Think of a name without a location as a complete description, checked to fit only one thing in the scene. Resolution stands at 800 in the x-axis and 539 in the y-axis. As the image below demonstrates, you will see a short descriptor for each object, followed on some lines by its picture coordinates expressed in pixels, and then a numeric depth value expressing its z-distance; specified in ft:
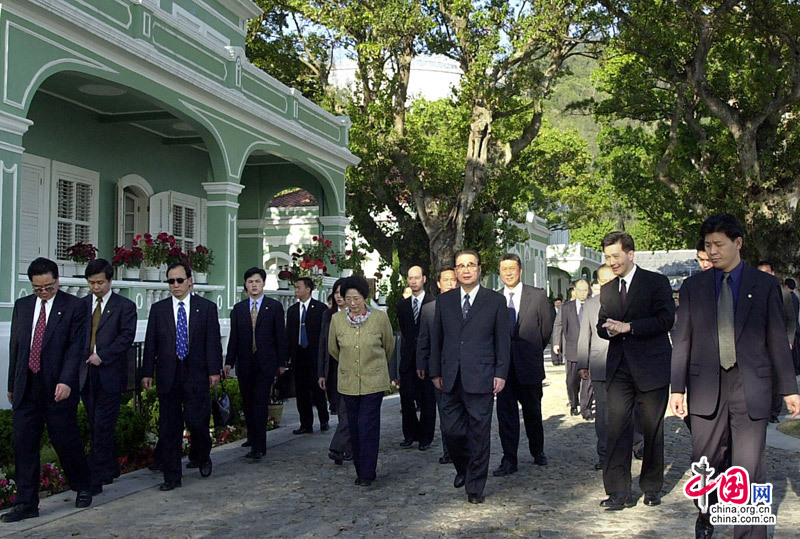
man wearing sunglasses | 25.94
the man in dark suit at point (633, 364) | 21.57
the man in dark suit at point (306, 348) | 36.22
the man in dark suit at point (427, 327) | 25.36
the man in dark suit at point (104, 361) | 24.23
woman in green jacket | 25.46
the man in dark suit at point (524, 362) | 26.78
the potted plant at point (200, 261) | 47.88
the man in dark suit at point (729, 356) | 17.03
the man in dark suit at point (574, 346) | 38.47
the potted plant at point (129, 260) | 44.45
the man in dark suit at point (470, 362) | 23.07
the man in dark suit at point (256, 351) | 30.25
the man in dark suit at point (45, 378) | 22.02
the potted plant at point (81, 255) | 43.57
